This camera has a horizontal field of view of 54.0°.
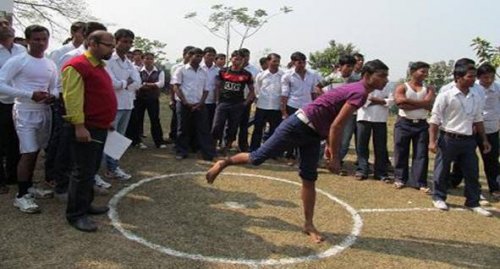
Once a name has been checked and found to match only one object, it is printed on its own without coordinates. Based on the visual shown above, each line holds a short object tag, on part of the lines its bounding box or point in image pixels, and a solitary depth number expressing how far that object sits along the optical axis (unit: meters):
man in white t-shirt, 5.83
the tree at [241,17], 38.75
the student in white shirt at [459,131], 7.04
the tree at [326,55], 40.25
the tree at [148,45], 35.66
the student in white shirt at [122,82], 7.16
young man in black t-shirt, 9.73
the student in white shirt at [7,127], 6.47
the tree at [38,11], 26.38
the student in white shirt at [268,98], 9.98
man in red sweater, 5.03
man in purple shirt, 5.27
